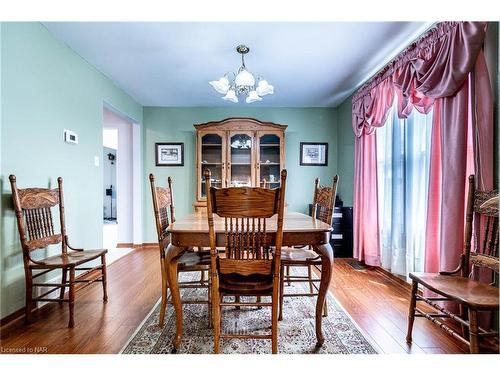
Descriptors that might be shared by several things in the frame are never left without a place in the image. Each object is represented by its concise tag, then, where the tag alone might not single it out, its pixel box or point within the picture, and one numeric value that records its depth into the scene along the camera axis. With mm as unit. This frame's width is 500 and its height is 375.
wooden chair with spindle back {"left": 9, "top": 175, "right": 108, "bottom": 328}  1961
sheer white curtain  2559
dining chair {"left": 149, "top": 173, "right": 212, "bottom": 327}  1940
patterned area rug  1695
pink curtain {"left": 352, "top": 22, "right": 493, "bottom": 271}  1754
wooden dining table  1646
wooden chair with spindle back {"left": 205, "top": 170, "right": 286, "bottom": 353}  1441
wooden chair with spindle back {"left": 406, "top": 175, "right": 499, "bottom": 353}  1376
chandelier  2428
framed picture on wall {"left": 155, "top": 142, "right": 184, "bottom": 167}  4699
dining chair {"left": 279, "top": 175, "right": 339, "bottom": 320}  2029
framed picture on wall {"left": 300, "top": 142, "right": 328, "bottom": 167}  4758
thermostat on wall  2688
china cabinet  4332
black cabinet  3910
